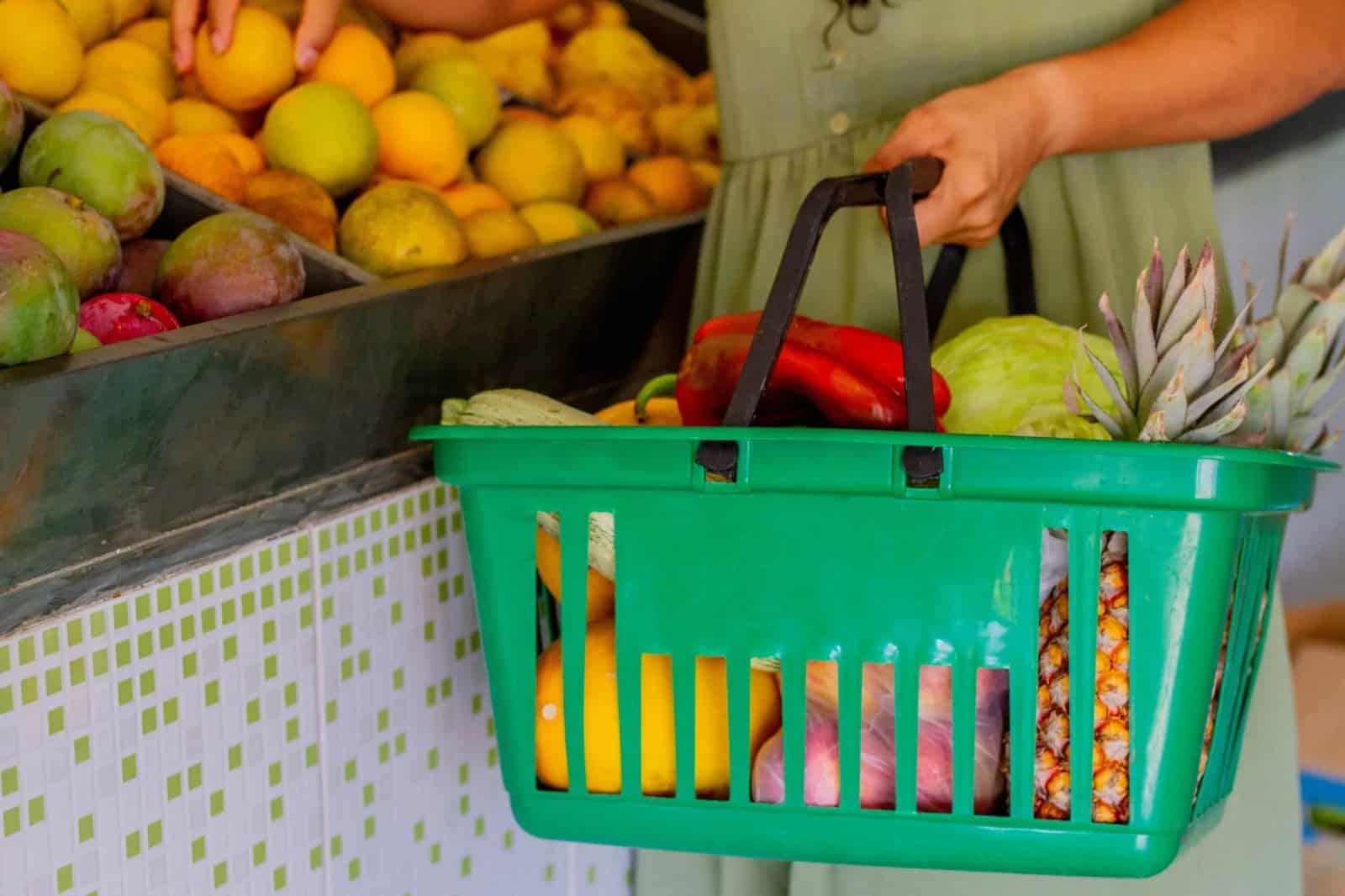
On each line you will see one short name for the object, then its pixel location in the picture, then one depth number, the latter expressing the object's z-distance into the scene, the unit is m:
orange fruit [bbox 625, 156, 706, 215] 2.38
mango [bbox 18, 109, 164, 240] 1.89
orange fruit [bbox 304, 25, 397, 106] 2.25
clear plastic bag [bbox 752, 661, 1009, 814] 1.79
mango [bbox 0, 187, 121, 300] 1.83
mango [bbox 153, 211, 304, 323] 1.87
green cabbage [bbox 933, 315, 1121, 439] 1.91
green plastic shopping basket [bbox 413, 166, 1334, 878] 1.72
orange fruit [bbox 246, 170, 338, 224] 2.07
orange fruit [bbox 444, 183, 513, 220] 2.22
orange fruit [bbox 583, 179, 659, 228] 2.33
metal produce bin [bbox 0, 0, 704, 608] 1.72
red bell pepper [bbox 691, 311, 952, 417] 1.82
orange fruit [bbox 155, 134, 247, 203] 2.06
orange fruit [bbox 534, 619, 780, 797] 1.82
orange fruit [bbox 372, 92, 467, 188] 2.22
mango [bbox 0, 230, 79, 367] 1.71
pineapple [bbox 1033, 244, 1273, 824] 1.76
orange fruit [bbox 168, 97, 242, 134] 2.15
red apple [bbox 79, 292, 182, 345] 1.82
